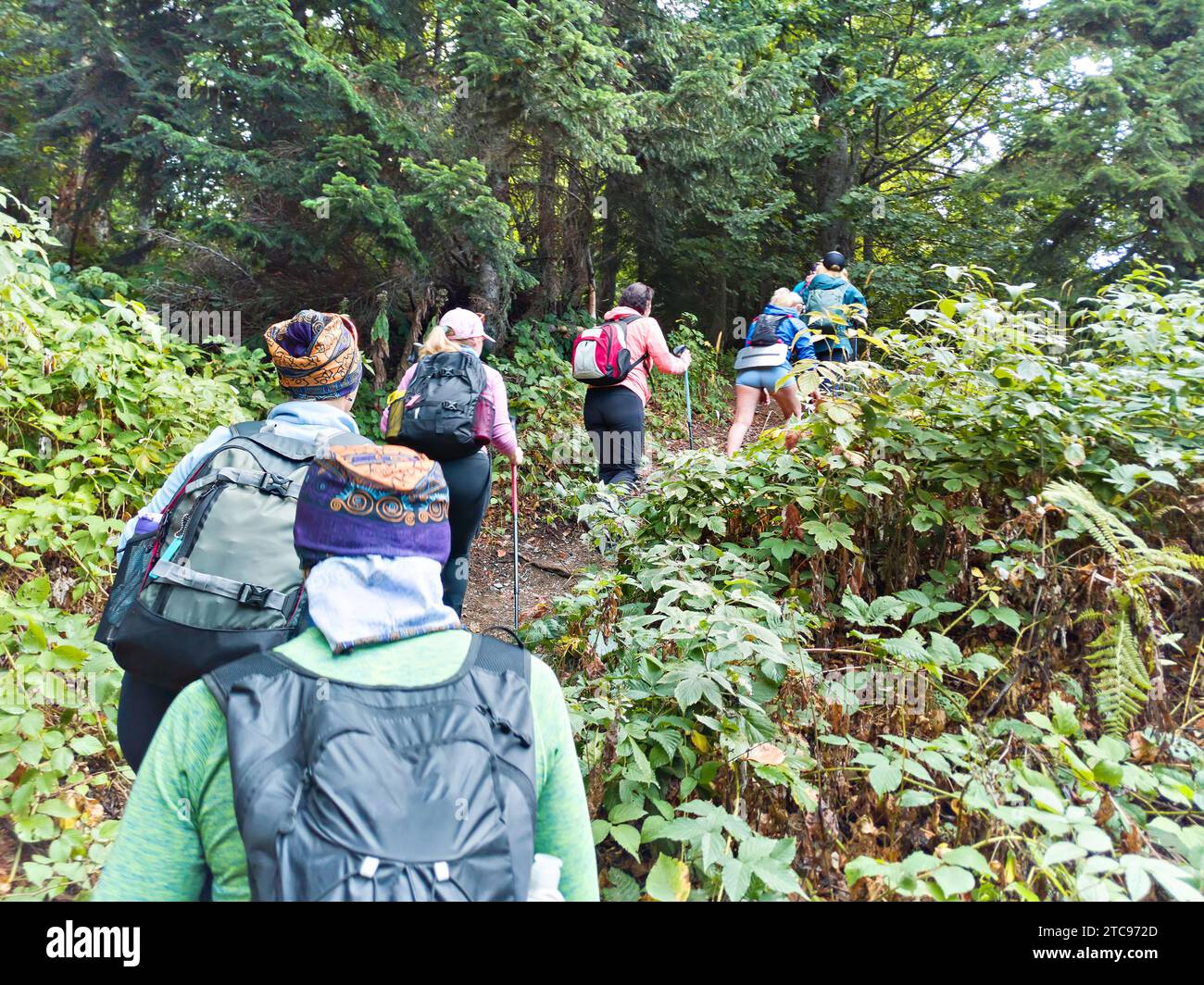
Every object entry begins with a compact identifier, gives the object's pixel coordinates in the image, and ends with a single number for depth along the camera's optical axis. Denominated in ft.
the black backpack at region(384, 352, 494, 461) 13.25
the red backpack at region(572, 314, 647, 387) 20.24
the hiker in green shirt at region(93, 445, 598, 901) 3.90
